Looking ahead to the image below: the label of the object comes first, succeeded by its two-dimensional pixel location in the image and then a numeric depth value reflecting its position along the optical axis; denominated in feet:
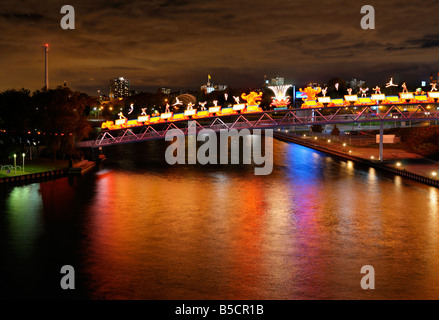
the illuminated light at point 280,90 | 352.42
